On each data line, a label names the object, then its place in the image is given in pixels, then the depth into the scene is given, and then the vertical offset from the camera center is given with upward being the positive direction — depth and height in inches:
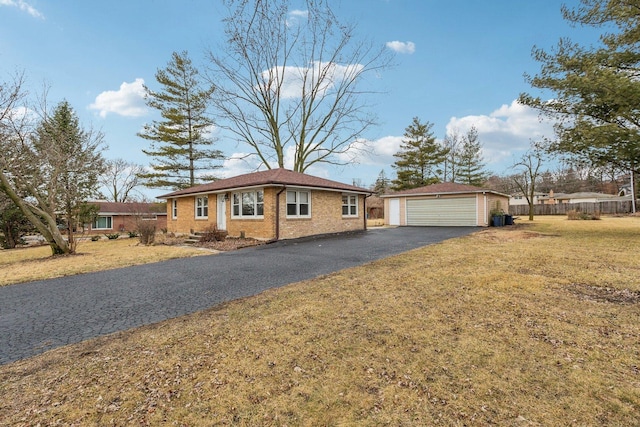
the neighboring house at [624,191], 1699.3 +104.9
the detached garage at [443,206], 772.0 +19.1
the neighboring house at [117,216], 1250.0 +8.2
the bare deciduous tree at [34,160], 438.3 +95.1
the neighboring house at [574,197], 1664.6 +71.6
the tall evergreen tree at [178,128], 965.8 +297.3
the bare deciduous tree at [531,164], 962.6 +156.6
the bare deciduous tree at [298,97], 845.2 +387.8
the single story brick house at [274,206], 520.7 +18.6
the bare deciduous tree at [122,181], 1429.6 +184.5
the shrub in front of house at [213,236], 544.4 -36.3
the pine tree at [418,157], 1314.0 +249.1
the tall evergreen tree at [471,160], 1344.7 +234.0
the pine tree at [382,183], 1832.6 +188.6
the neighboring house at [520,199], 1825.8 +77.8
